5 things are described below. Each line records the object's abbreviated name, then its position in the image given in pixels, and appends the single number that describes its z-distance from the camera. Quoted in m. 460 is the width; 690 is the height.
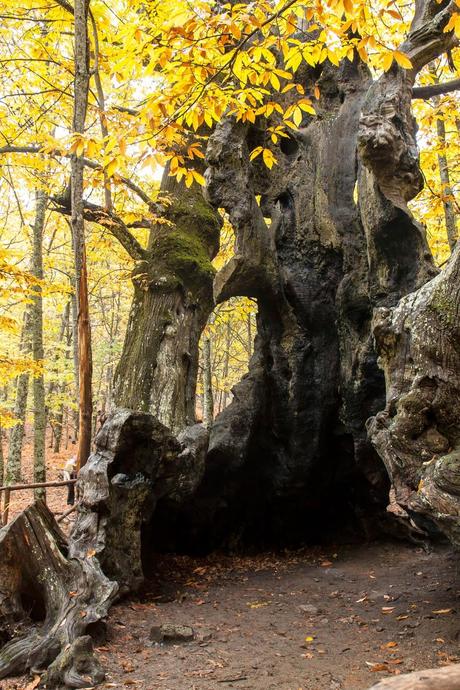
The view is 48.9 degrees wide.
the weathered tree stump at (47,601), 3.99
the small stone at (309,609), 5.61
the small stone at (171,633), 4.79
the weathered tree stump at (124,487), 5.64
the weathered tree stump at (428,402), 4.16
